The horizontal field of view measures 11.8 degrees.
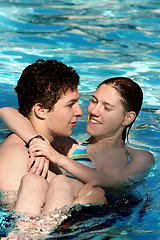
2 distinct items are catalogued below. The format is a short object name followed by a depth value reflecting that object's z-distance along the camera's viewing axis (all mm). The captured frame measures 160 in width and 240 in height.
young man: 6557
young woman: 7277
